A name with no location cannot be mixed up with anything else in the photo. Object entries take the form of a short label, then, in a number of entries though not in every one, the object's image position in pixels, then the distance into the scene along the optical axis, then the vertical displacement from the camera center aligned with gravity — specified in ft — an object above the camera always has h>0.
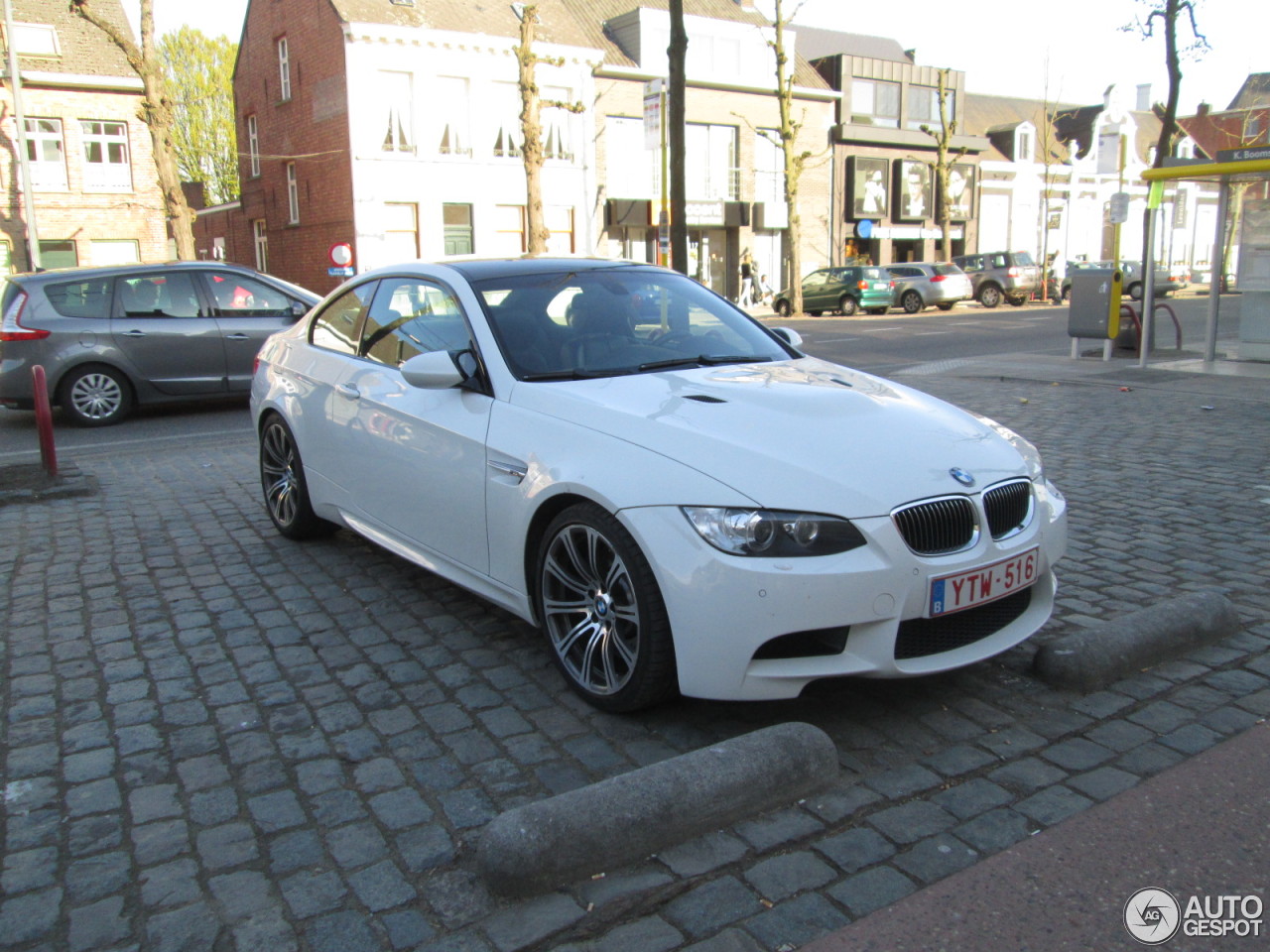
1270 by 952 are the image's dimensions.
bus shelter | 47.11 -1.01
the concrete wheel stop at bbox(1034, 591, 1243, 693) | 12.54 -4.68
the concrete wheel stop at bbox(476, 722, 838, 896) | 8.63 -4.65
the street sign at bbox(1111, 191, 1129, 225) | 77.05 +3.38
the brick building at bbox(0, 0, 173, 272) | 109.29 +12.26
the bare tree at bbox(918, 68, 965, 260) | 143.54 +12.78
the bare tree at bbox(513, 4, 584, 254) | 99.55 +13.04
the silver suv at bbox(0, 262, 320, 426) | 34.58 -2.09
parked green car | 107.76 -3.20
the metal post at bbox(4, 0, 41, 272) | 90.74 +9.92
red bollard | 25.08 -3.51
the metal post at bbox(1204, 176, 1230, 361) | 46.39 -1.45
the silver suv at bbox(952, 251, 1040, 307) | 118.52 -2.22
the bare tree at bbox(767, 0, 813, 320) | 120.98 +13.25
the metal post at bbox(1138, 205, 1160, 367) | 47.52 -1.54
